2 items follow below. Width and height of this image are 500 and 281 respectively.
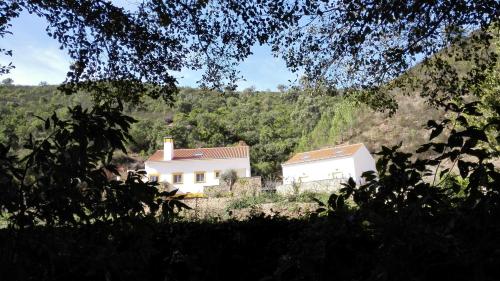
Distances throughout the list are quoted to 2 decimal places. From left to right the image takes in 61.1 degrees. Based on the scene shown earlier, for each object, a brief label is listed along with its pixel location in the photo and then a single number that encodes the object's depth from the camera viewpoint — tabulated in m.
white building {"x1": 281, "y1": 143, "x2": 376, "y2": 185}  29.72
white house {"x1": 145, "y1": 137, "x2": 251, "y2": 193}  36.25
